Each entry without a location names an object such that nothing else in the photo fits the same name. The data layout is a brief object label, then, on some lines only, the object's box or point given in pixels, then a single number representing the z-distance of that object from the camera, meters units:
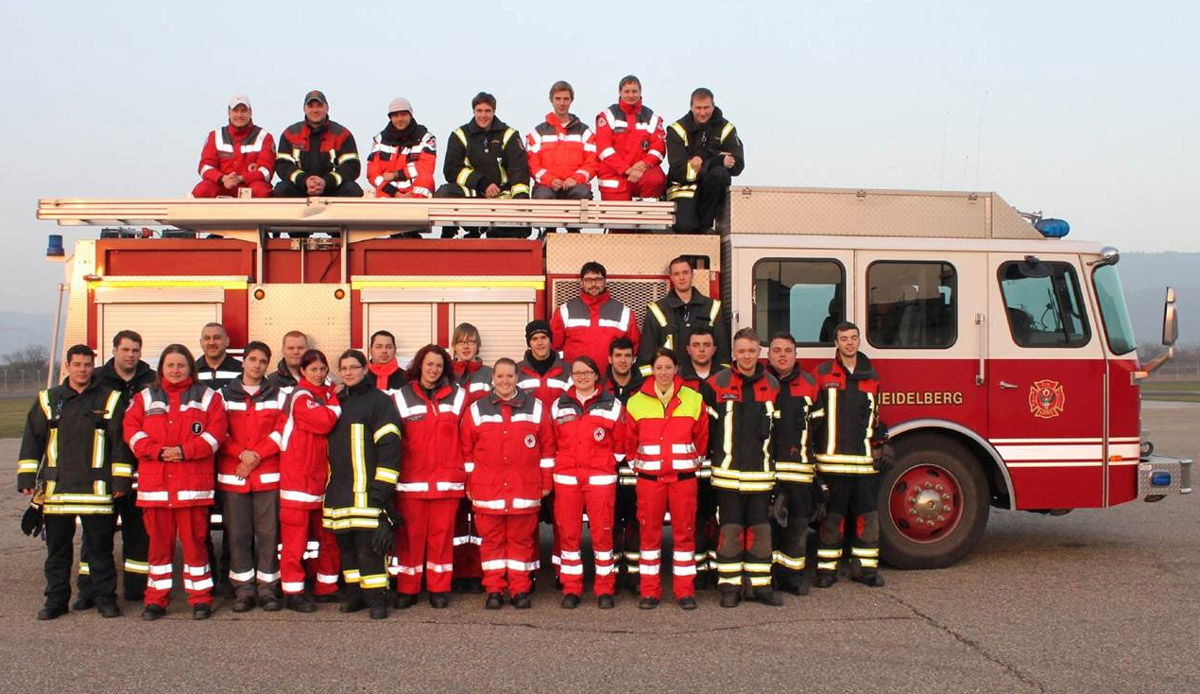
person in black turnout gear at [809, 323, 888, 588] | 6.98
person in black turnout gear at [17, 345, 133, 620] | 6.27
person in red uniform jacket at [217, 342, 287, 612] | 6.37
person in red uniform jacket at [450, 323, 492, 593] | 6.68
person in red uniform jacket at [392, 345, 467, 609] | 6.40
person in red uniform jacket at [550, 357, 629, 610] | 6.36
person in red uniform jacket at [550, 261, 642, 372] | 7.11
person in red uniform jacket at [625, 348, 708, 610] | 6.32
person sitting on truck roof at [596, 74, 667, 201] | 8.27
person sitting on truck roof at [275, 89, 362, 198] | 8.03
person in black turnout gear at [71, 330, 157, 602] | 6.45
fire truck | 7.25
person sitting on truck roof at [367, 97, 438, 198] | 8.53
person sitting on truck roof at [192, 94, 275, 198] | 7.94
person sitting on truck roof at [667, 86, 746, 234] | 7.85
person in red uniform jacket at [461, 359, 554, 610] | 6.34
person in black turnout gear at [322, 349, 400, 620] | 6.23
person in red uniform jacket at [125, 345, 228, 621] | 6.16
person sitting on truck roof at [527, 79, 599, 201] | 8.16
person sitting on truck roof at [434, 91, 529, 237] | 8.42
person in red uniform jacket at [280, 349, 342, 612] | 6.24
